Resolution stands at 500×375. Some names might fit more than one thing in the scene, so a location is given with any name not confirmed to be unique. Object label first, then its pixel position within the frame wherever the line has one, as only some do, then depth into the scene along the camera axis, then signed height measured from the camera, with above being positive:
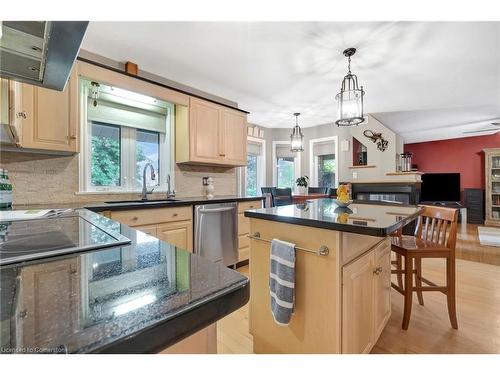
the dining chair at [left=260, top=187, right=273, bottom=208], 5.05 -0.18
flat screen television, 6.62 -0.04
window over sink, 2.52 +0.57
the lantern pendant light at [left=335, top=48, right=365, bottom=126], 2.22 +0.72
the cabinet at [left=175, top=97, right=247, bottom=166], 3.03 +0.70
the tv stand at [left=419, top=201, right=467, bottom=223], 6.16 -0.56
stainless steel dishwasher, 2.63 -0.51
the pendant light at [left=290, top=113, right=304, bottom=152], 4.35 +0.82
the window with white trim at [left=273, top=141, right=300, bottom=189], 5.98 +0.53
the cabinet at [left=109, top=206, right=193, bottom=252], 2.12 -0.33
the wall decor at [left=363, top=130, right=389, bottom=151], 4.94 +0.93
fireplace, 4.55 -0.12
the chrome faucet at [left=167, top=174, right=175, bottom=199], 3.04 -0.08
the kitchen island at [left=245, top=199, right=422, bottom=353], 1.20 -0.50
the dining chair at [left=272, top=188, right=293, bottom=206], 4.91 -0.20
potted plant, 5.50 +0.05
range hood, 0.71 +0.45
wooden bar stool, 1.78 -0.48
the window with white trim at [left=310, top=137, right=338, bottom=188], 5.62 +0.58
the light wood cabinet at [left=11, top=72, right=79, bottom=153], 1.83 +0.56
